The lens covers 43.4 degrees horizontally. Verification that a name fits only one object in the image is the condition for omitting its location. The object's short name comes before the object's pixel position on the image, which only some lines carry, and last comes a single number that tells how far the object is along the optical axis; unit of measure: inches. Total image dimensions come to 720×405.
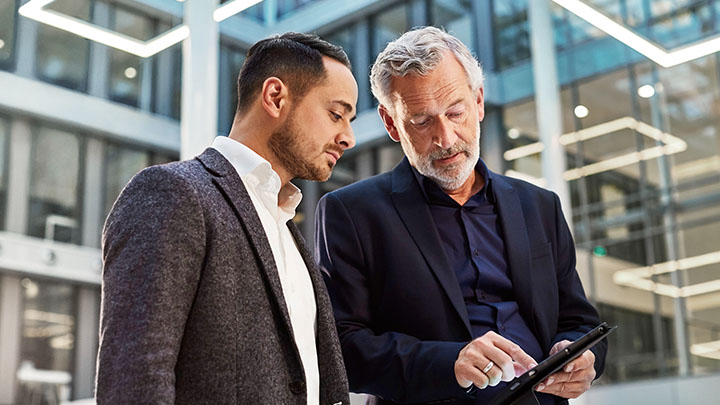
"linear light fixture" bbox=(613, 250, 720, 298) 476.4
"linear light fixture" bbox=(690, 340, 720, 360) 458.9
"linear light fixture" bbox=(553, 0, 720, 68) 275.3
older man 88.2
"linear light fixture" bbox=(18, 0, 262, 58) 234.8
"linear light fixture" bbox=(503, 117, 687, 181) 505.4
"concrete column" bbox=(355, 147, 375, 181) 617.9
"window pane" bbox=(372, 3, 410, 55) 611.8
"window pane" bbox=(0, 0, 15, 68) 215.5
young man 62.7
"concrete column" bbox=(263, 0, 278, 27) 644.1
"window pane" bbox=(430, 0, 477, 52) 567.8
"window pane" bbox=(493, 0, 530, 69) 548.7
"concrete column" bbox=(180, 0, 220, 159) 270.4
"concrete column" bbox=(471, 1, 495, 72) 559.8
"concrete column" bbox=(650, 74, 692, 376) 476.1
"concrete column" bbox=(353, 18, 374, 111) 602.9
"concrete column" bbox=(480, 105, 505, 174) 544.9
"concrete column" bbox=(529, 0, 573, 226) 466.3
